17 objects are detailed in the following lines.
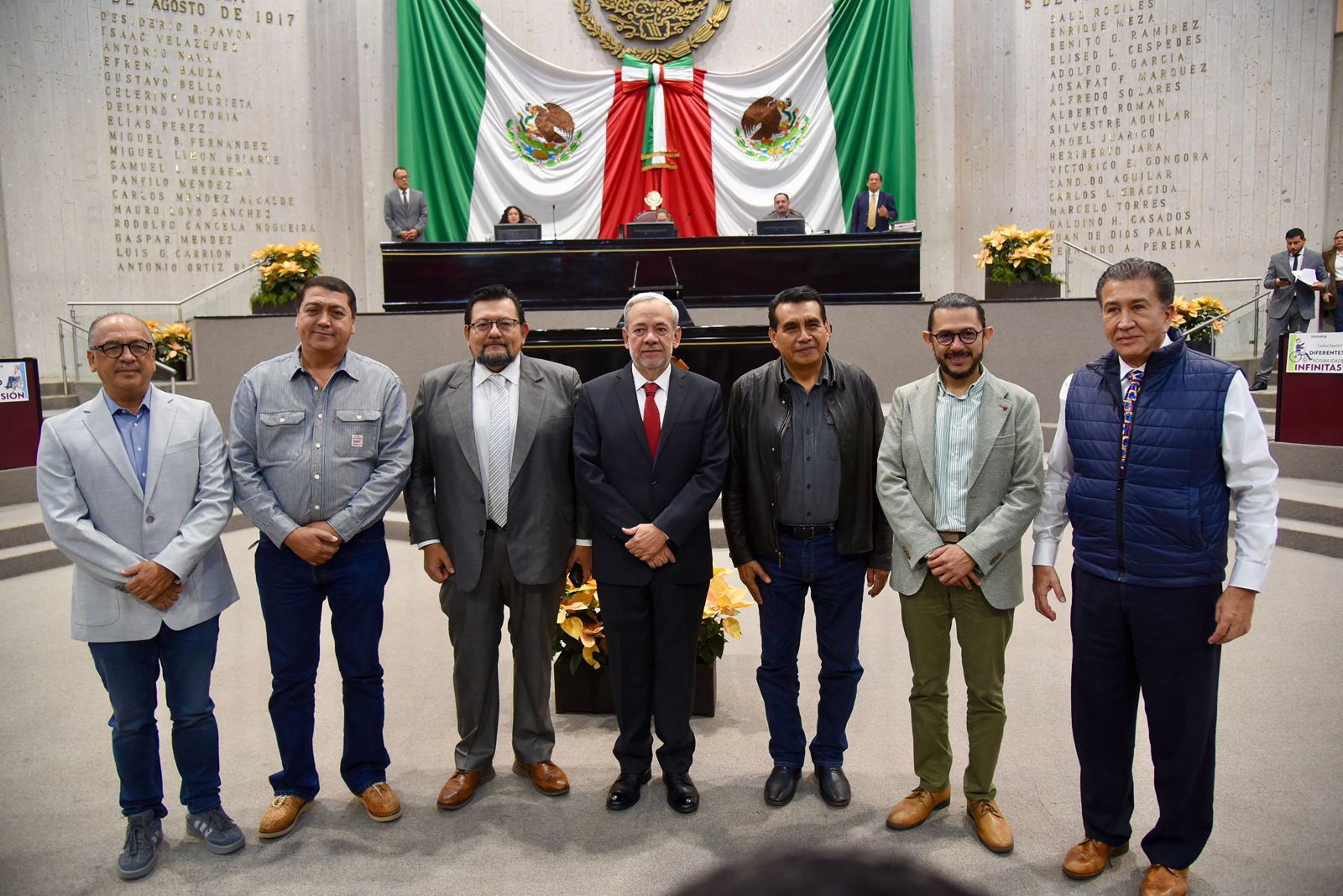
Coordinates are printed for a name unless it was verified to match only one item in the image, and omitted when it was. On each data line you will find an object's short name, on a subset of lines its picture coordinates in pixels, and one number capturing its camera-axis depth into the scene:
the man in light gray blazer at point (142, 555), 2.45
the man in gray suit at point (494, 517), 2.84
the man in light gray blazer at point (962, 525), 2.57
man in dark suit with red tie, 2.77
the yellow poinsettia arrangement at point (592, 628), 3.41
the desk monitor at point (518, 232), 8.24
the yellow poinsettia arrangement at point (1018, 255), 8.34
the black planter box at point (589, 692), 3.51
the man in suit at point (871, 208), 9.79
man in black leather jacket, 2.77
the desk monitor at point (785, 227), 8.14
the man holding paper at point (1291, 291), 7.91
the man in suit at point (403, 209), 9.95
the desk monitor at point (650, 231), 8.04
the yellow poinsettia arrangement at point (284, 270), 8.34
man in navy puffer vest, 2.21
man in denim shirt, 2.68
